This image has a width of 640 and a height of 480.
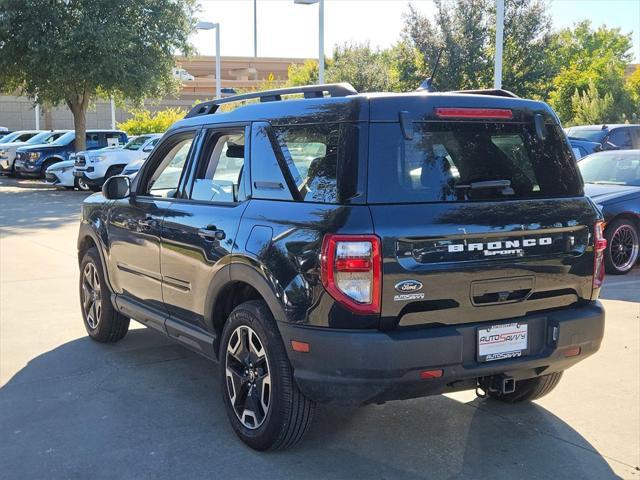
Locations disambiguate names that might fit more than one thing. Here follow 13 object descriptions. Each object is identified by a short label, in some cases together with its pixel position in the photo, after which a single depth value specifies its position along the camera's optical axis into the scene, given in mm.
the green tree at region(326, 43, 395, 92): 35812
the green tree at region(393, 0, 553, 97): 27703
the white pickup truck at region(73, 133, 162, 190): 22125
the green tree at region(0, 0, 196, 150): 24312
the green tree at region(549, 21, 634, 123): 32062
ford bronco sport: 3523
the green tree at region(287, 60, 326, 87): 49869
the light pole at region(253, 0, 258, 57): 89062
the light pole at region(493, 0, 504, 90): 18047
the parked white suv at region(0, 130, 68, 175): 29000
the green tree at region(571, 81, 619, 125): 31328
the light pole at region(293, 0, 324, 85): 23594
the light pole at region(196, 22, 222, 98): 27172
